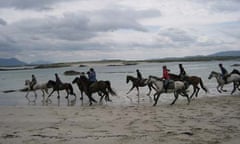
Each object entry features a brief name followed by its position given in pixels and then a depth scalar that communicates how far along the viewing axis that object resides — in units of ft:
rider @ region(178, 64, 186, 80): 63.98
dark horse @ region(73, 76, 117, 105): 65.31
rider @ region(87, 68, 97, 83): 67.05
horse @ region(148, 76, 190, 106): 57.16
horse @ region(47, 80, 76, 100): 76.89
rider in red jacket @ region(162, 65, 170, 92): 57.06
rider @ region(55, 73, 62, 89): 76.07
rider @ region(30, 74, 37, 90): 83.97
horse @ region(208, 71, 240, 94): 72.69
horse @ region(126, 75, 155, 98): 80.43
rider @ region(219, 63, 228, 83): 73.88
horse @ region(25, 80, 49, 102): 81.71
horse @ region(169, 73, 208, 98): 66.69
